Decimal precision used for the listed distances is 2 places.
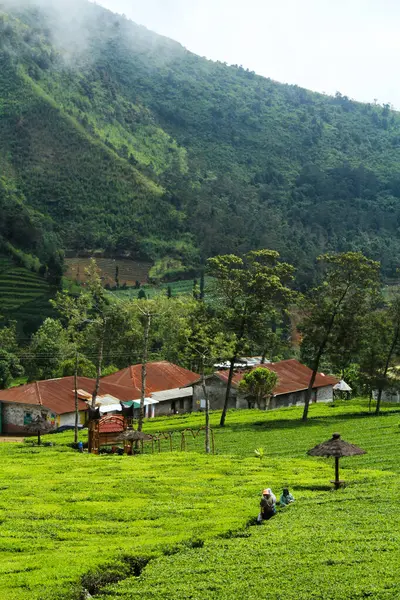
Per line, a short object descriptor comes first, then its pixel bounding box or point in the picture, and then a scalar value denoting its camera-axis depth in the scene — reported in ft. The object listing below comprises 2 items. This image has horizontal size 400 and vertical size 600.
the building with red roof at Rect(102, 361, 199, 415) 284.41
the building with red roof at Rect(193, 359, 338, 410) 285.64
